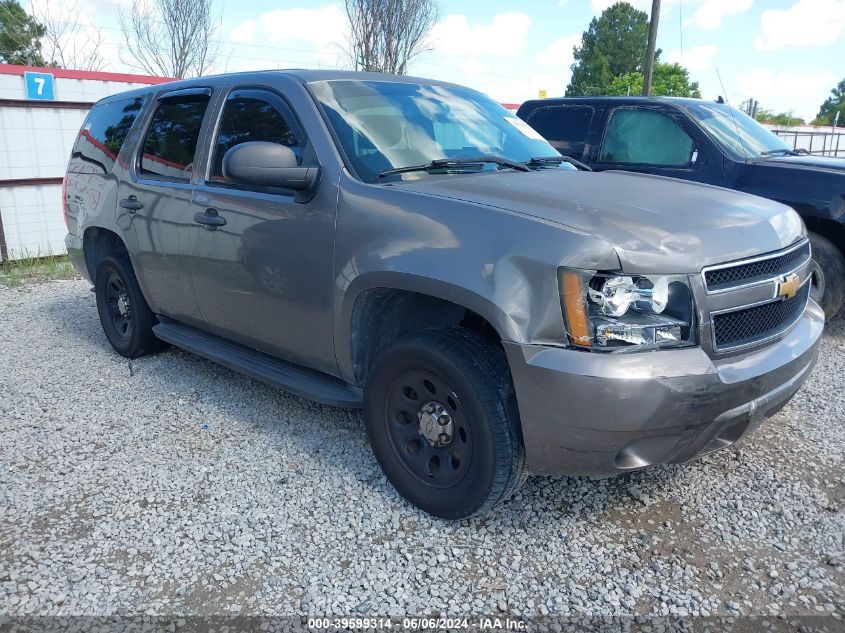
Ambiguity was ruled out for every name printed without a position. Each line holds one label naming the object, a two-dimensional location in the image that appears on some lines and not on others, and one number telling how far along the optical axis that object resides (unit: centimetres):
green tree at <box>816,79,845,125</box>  7498
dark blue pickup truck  557
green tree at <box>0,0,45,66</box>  2509
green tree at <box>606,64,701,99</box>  3403
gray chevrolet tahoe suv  245
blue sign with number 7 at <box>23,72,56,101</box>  1260
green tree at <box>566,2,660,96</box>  5662
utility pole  1819
